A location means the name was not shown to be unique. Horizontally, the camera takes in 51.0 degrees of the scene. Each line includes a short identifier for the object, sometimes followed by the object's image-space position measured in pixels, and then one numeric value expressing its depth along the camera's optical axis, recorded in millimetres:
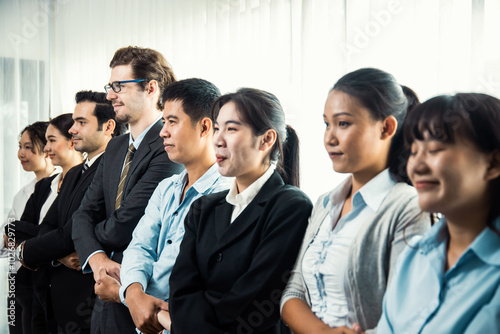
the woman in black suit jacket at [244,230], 1752
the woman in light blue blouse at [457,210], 1185
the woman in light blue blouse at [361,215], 1449
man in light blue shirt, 2266
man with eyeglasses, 2619
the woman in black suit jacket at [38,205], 3818
